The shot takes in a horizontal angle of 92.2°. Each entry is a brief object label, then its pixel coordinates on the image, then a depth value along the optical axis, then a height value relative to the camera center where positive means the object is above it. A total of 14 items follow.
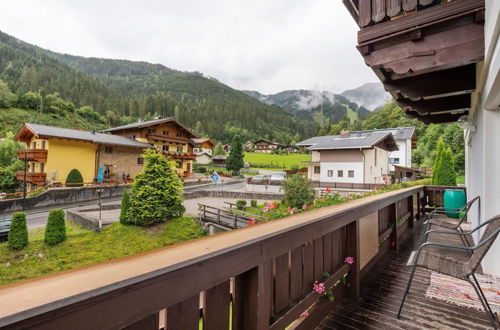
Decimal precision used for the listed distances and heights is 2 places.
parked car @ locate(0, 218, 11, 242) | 10.00 -2.73
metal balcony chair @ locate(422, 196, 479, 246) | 3.15 -0.70
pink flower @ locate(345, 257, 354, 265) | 2.24 -0.82
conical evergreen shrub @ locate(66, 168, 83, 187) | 16.38 -0.76
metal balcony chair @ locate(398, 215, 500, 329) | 1.63 -0.71
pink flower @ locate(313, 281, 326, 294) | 1.75 -0.85
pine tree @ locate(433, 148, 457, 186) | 8.84 +0.07
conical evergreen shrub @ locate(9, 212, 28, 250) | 9.12 -2.52
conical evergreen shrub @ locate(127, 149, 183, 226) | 11.59 -1.27
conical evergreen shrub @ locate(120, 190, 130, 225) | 11.51 -2.07
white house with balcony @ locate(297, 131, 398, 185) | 19.31 +1.20
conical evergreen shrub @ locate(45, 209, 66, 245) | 9.59 -2.46
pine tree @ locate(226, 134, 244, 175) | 34.00 +1.85
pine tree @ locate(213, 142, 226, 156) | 47.09 +3.65
